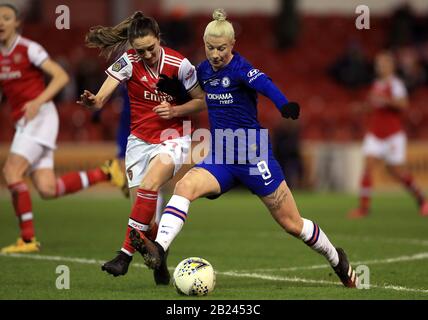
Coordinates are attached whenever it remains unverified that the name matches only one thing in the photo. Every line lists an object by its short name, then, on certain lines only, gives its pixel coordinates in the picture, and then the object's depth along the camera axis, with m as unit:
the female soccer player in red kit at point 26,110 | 21.86
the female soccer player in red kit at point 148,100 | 16.16
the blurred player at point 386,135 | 30.62
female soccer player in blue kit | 15.27
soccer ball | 15.05
